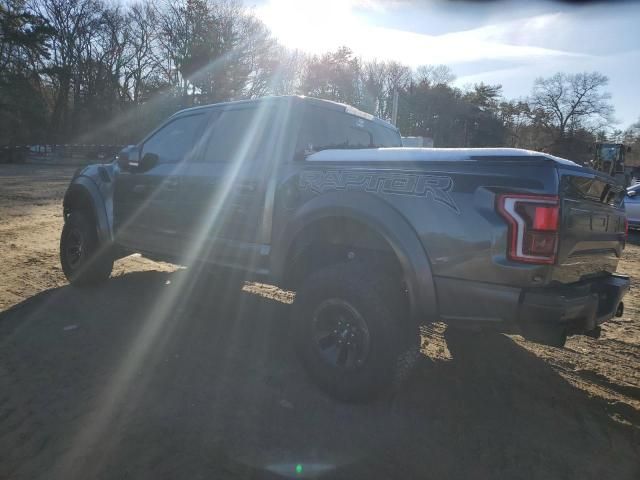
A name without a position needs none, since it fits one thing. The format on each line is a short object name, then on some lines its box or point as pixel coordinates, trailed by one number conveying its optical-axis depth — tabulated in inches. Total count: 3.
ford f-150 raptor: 97.7
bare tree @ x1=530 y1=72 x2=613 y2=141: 2480.3
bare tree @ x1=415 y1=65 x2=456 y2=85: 2182.6
